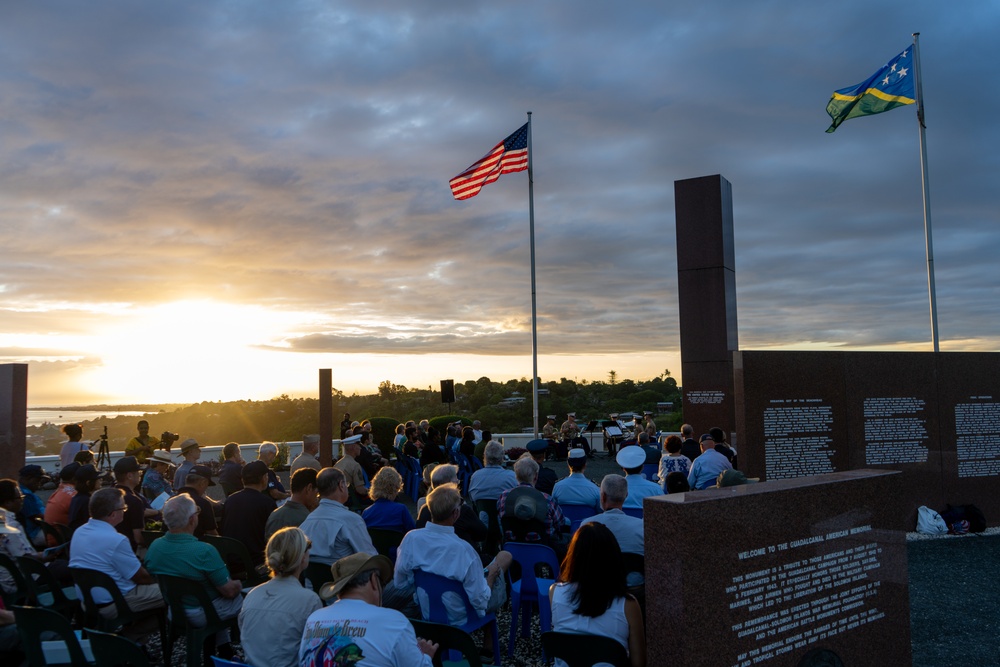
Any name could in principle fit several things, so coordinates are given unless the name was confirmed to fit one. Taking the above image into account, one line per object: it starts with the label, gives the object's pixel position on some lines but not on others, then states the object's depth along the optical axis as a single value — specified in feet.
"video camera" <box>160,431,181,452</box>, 42.29
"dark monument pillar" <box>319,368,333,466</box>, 48.88
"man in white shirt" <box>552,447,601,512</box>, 20.48
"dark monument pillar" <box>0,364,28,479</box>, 40.22
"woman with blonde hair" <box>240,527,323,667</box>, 10.30
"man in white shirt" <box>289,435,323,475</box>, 27.84
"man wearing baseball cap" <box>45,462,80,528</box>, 20.25
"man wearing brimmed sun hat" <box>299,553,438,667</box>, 8.30
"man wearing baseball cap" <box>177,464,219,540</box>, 18.43
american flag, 48.14
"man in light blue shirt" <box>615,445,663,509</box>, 19.44
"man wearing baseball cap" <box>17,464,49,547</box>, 19.93
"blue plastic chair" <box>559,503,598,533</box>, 20.54
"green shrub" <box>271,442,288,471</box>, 57.41
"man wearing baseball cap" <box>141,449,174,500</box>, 25.46
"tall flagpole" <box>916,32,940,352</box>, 36.40
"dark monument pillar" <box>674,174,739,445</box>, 50.31
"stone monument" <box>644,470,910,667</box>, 9.80
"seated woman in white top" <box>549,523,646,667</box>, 9.77
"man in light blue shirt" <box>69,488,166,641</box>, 14.60
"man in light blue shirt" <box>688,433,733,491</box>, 25.31
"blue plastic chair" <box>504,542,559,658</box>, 16.06
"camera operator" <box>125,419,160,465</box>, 38.34
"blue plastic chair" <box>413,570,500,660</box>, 13.38
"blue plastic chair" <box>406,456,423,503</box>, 39.50
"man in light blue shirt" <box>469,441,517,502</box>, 22.24
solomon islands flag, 37.58
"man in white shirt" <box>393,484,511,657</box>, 13.26
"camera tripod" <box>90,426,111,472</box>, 47.94
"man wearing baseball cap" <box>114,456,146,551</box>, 17.65
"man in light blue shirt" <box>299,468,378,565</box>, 15.37
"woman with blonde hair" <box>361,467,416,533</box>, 17.97
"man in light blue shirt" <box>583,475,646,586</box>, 14.48
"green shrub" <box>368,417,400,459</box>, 65.92
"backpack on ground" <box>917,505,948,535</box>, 30.04
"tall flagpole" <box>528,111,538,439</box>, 51.44
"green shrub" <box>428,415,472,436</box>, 69.46
